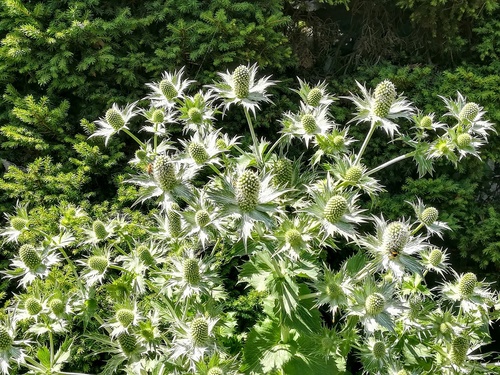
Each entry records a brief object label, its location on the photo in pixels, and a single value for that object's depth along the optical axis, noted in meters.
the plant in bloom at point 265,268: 0.47
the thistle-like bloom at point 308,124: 0.53
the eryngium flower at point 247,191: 0.45
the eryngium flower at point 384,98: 0.53
